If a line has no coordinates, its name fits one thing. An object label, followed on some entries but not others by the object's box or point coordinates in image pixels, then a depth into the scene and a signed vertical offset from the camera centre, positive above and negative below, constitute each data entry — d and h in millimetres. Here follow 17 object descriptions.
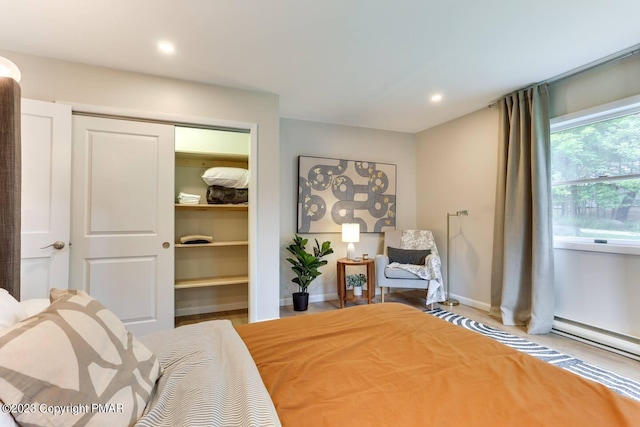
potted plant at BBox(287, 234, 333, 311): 3557 -618
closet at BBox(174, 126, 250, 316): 3402 -153
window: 2469 +403
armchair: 3584 -722
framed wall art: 3982 +333
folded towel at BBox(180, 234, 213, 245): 3225 -242
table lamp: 3805 -201
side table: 3689 -767
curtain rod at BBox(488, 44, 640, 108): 2340 +1352
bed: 619 -530
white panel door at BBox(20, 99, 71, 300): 2238 +174
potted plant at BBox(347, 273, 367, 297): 3842 -865
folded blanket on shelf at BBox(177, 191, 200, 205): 3270 +210
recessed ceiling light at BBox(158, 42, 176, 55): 2230 +1327
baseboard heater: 2391 -1063
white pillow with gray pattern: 567 -342
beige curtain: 2836 +7
